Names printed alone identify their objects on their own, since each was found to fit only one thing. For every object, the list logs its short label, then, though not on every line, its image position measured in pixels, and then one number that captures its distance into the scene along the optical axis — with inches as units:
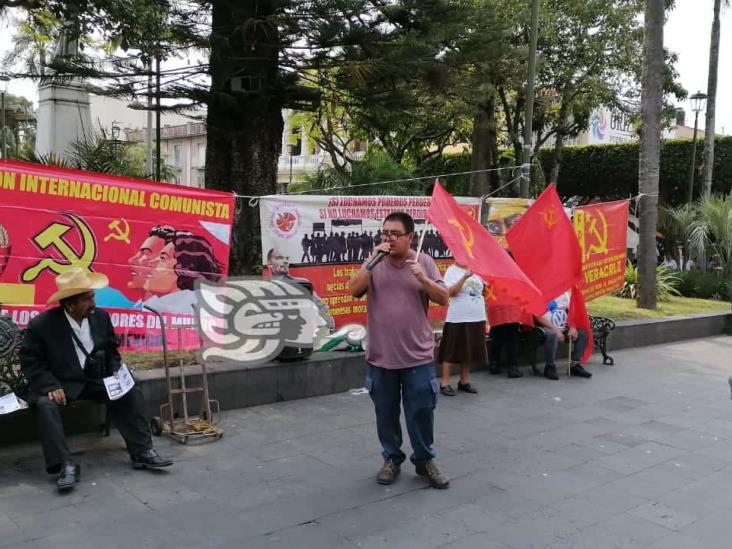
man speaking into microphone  176.9
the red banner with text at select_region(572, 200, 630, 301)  386.0
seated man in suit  175.9
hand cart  217.2
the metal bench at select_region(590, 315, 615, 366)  369.4
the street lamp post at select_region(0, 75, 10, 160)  317.9
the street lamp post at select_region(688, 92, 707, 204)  900.0
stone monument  454.0
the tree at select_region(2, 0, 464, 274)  322.3
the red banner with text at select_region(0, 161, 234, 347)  208.7
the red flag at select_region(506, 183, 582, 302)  264.8
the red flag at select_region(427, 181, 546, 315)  203.9
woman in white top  290.8
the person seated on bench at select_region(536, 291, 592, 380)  328.6
